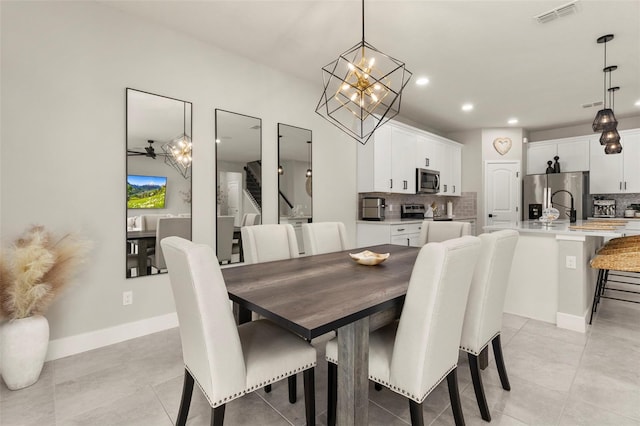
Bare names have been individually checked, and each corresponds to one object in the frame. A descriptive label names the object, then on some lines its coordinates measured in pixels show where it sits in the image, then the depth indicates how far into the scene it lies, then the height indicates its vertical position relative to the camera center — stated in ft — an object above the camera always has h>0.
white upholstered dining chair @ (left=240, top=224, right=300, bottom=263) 7.65 -0.79
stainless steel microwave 16.98 +1.74
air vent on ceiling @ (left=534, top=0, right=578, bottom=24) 8.04 +5.34
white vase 6.07 -2.73
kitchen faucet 13.13 -0.19
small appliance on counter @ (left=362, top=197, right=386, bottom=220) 14.60 +0.19
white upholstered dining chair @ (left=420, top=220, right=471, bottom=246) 9.24 -0.58
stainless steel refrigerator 18.21 +1.17
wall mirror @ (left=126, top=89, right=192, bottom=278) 8.58 +1.06
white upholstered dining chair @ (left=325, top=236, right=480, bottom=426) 3.84 -1.46
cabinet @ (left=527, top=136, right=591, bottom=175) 18.90 +3.69
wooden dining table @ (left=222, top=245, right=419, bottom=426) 3.74 -1.23
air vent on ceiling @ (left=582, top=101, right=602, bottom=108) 15.43 +5.44
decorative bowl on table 6.56 -0.99
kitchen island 8.77 -1.90
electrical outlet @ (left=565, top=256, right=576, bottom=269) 8.82 -1.44
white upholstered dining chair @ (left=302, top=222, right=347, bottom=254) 8.56 -0.72
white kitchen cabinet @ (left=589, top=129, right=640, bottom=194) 17.48 +2.52
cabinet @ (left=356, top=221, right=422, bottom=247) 13.98 -1.00
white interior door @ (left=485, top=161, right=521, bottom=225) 20.10 +1.36
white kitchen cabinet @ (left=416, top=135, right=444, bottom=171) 17.24 +3.41
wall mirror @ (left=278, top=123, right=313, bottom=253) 11.97 +1.43
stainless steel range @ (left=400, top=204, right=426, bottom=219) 17.35 +0.05
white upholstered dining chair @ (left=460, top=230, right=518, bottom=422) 5.18 -1.50
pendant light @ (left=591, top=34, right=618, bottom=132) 9.63 +2.90
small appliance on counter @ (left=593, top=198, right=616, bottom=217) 18.83 +0.21
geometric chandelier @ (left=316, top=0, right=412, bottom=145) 6.23 +4.65
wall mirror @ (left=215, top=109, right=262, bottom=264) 10.32 +1.16
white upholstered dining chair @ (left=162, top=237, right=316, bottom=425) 3.79 -1.80
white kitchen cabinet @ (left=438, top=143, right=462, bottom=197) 19.35 +2.61
